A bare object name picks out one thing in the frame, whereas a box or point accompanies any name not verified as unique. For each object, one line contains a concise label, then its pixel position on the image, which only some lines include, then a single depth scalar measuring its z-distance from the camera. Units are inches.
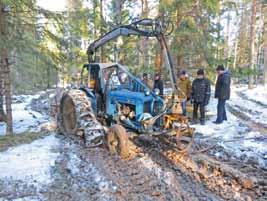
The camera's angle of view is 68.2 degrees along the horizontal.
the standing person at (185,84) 256.5
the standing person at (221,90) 242.4
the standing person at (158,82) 287.1
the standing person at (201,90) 242.6
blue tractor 158.5
